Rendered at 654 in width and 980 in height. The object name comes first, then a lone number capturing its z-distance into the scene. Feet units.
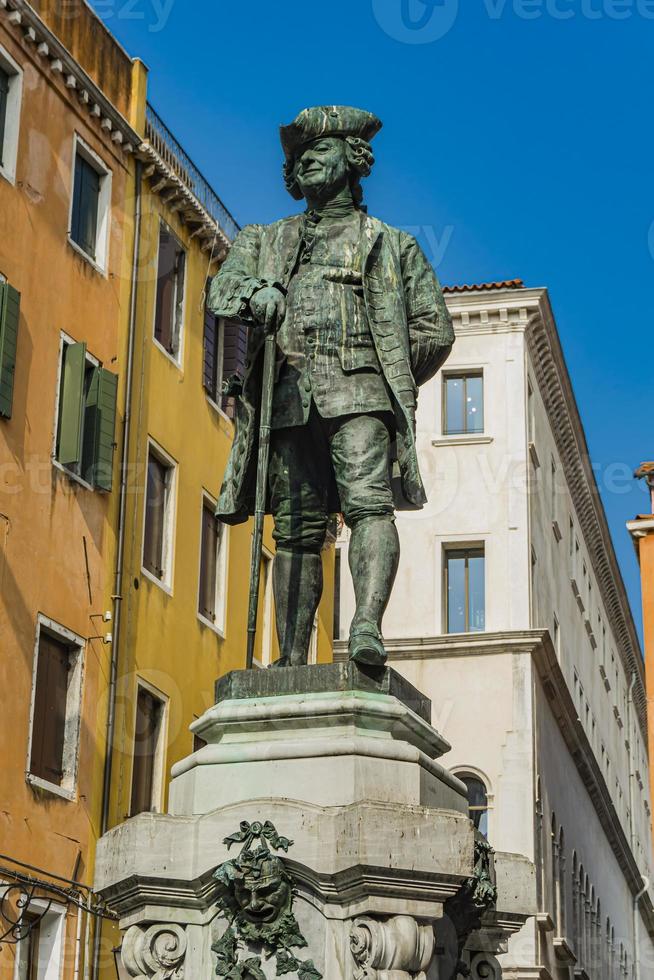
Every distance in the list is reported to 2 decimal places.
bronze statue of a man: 30.17
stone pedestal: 25.50
